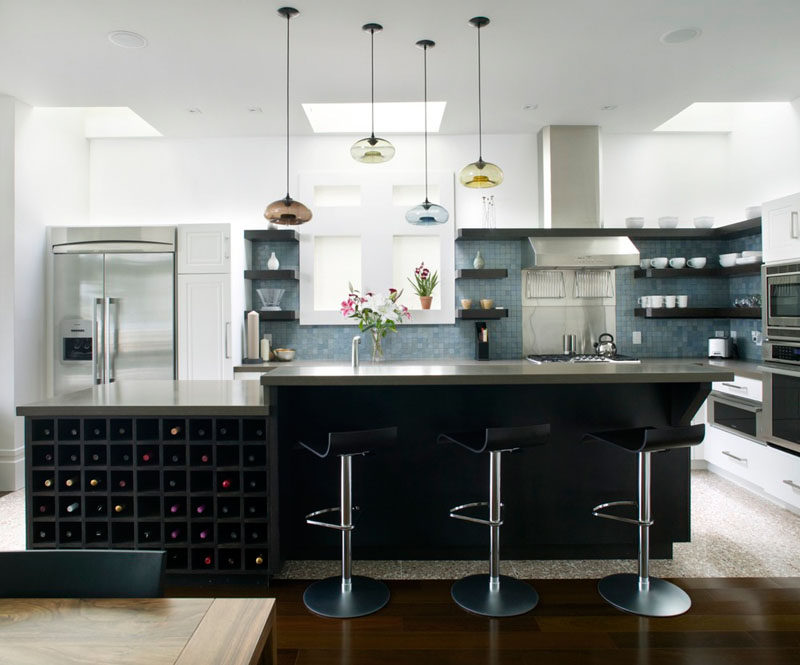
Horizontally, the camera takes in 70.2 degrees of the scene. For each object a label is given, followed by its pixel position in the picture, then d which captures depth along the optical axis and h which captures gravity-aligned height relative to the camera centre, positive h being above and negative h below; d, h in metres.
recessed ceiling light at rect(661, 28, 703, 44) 3.39 +1.82
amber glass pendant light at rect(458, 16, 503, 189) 3.47 +1.00
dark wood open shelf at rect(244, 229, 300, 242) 5.21 +0.95
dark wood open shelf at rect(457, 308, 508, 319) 5.13 +0.22
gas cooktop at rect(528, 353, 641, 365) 4.86 -0.19
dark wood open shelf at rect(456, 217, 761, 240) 5.04 +0.94
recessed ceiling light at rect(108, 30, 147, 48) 3.36 +1.80
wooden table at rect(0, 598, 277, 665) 1.00 -0.55
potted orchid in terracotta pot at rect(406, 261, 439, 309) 5.36 +0.50
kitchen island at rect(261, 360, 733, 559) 3.09 -0.74
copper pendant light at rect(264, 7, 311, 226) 3.30 +0.74
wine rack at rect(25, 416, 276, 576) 2.79 -0.74
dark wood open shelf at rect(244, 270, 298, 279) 5.17 +0.59
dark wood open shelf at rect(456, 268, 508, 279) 5.14 +0.58
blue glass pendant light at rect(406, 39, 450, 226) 3.81 +0.83
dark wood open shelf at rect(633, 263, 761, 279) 5.20 +0.59
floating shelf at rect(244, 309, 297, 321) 5.23 +0.22
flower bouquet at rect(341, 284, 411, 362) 5.19 +0.24
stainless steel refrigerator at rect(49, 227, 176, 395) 4.77 +0.32
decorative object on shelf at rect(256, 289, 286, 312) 5.27 +0.38
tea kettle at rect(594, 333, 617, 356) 5.23 -0.08
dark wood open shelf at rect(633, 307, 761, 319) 5.21 +0.22
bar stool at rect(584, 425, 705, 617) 2.54 -1.06
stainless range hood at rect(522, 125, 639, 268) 5.11 +1.43
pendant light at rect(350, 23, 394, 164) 3.42 +1.14
